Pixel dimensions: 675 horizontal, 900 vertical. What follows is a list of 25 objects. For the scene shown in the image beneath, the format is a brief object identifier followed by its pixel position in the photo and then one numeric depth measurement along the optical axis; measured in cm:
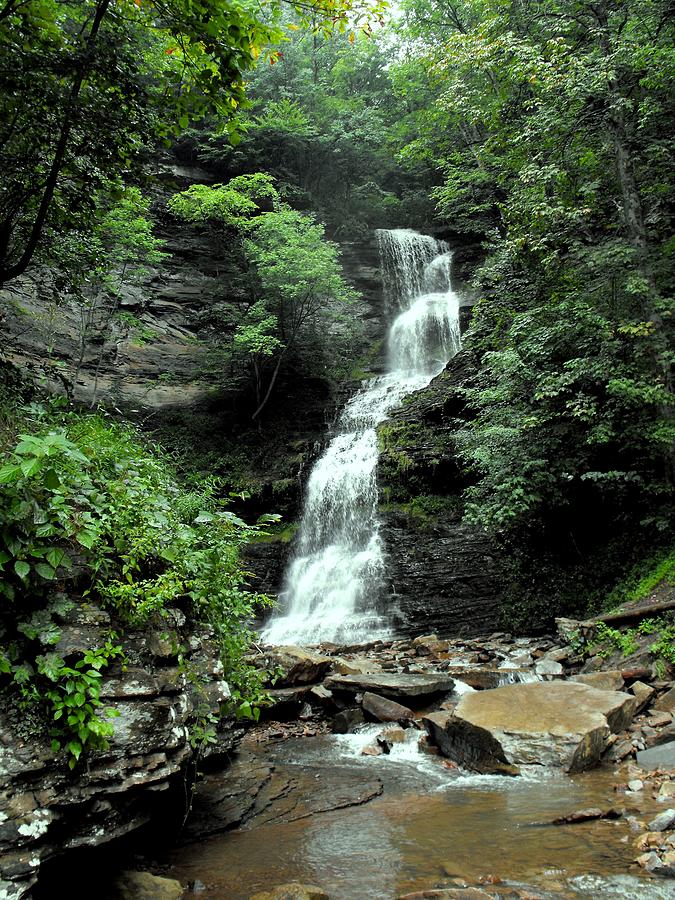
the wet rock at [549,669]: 788
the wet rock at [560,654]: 833
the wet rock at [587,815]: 374
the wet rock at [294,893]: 297
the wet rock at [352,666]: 845
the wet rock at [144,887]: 311
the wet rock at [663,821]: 338
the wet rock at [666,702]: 569
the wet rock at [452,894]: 279
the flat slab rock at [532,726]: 491
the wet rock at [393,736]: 622
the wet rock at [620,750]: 491
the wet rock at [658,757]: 450
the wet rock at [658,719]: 527
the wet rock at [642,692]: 579
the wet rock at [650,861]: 297
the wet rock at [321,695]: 759
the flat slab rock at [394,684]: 717
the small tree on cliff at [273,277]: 1834
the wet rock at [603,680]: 635
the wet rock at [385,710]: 682
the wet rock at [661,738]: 489
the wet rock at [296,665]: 784
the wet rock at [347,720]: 685
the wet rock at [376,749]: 602
